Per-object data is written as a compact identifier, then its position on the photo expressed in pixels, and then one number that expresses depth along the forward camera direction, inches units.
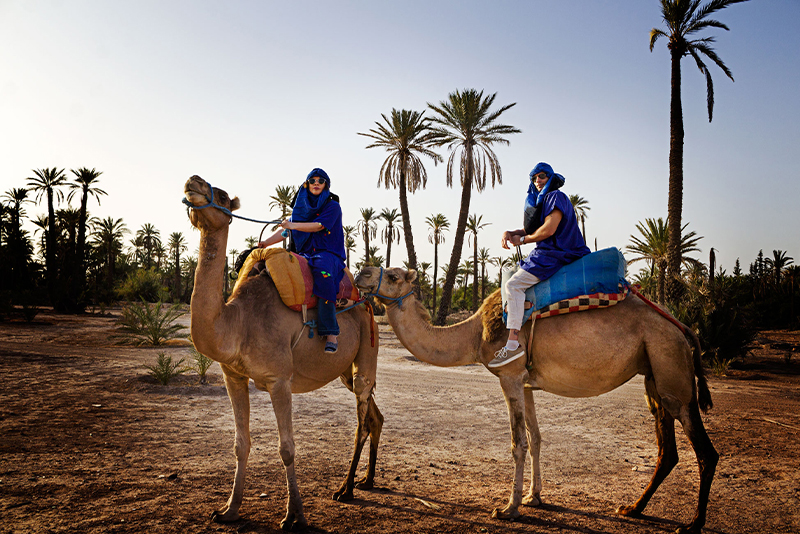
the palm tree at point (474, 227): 2498.8
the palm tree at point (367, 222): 2393.2
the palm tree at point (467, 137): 1213.7
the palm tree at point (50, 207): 1515.7
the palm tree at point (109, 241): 2448.3
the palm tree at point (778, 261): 2063.2
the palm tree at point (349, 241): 2926.4
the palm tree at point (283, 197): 2025.1
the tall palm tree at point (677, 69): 832.9
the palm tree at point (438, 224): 2484.6
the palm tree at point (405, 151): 1285.7
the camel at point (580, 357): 185.8
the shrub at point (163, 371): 467.1
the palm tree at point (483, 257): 3065.7
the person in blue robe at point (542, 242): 196.2
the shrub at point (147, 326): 782.5
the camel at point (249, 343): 161.5
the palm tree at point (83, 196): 1636.3
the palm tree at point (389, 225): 2371.2
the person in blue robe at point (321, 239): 196.1
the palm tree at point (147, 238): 3543.3
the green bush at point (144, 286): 1808.2
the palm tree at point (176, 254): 3055.9
